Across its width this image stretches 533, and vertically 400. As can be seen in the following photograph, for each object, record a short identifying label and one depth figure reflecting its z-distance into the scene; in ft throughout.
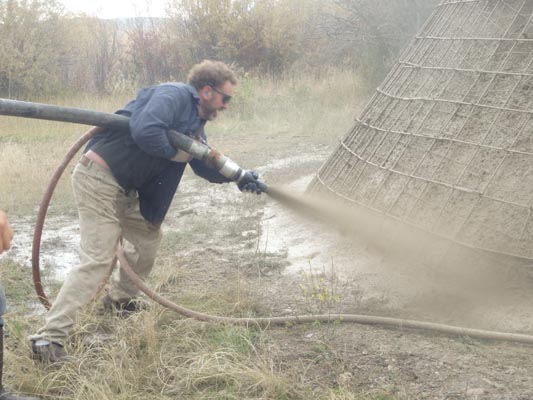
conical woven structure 14.94
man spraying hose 11.58
